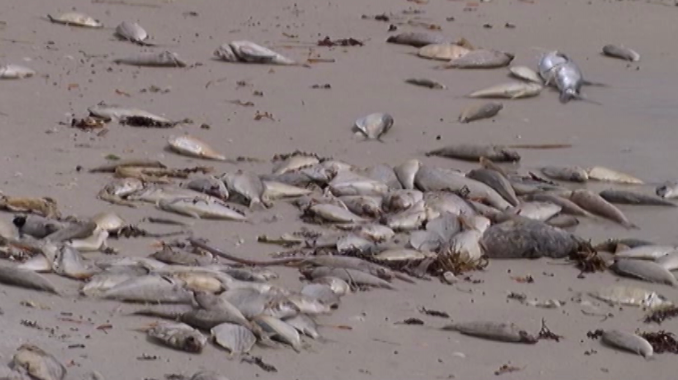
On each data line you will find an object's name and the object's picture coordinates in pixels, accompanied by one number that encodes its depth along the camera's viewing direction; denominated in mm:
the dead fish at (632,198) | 13633
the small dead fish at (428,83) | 17516
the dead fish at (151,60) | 17250
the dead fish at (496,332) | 9984
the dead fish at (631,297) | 11023
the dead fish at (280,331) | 9398
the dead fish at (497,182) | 13203
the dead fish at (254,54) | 17703
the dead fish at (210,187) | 12742
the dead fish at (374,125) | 15297
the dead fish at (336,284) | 10523
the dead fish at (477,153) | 14730
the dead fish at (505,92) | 17141
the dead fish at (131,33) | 18234
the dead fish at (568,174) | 14320
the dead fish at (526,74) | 17859
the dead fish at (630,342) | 9984
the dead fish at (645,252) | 11992
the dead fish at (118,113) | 14945
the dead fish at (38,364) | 8242
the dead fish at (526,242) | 11844
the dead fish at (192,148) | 14062
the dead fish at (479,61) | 18375
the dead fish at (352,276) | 10781
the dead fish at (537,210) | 12711
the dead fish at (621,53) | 19594
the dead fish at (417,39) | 19172
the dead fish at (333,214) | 12305
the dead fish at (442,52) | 18641
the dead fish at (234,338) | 9133
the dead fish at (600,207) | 13102
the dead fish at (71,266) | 10297
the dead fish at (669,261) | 11805
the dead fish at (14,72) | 16078
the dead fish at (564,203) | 13086
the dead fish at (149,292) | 9820
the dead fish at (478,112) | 16250
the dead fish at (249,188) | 12602
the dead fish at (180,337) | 9062
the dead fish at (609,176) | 14367
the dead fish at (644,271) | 11508
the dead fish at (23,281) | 9898
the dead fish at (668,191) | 13859
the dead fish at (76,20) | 18672
